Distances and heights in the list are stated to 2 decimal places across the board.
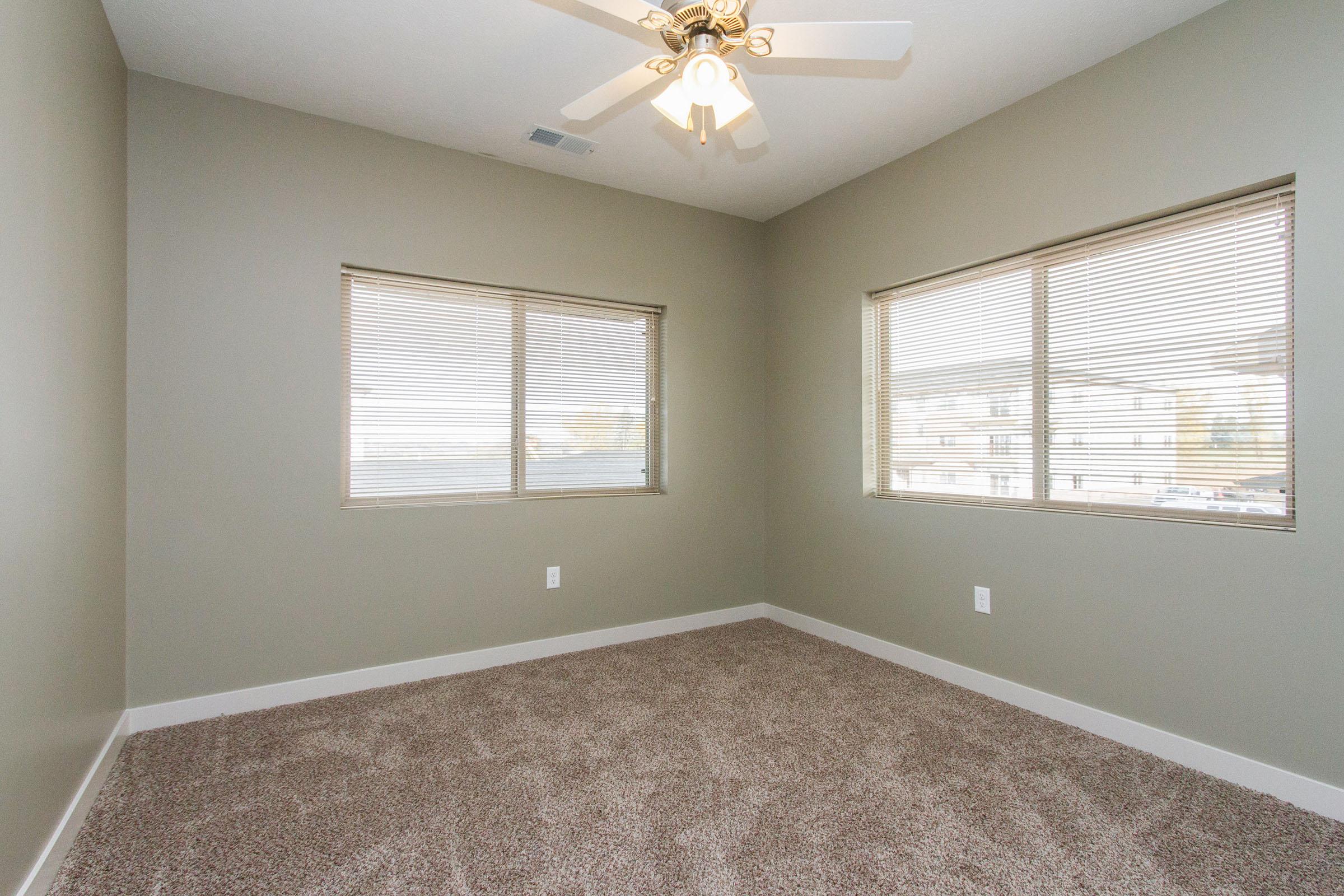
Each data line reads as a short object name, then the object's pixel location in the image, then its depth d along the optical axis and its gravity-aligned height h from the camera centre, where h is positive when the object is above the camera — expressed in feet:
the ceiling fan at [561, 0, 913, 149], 5.16 +3.52
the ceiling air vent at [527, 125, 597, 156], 9.59 +4.79
